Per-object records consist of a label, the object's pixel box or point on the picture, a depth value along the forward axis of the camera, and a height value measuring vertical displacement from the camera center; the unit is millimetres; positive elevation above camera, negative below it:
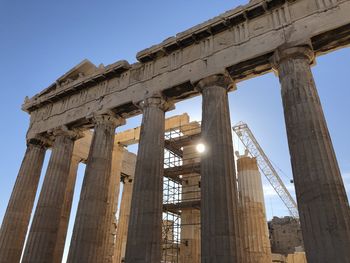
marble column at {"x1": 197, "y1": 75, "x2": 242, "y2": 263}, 11647 +3597
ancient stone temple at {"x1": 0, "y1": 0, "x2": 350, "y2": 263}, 11031 +6600
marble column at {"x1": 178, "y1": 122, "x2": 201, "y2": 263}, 22266 +4361
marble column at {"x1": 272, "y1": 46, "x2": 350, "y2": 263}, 9469 +3567
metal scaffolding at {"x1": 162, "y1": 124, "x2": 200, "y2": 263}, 24250 +6869
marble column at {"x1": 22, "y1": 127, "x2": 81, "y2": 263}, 17688 +3694
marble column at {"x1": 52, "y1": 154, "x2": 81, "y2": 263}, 23031 +3715
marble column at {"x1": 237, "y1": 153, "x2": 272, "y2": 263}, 20844 +4155
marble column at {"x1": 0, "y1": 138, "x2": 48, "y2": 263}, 18938 +3820
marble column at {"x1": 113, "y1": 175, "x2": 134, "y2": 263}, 27016 +3859
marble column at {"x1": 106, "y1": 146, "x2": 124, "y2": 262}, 25469 +6980
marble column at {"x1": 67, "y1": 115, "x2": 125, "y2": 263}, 15653 +3494
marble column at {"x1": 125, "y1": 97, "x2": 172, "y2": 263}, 13516 +3514
